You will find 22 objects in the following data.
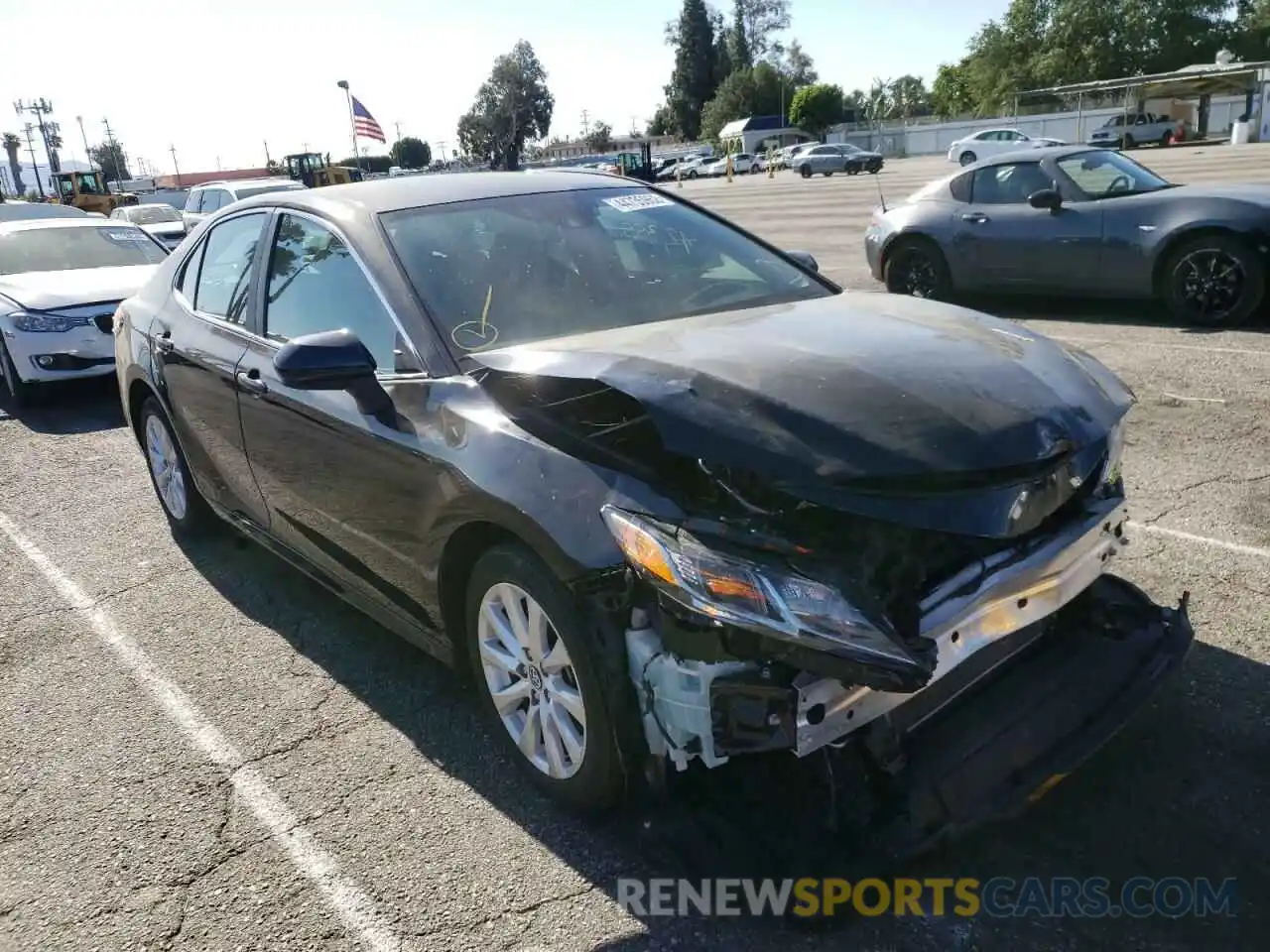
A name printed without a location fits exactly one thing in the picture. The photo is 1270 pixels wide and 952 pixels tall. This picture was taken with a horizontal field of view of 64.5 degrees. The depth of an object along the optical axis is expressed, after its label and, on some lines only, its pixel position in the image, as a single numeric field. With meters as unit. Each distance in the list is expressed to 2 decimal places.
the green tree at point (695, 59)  107.75
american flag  23.14
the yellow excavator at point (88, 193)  30.83
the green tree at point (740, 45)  108.44
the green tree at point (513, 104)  104.69
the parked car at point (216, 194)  19.14
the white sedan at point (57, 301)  8.41
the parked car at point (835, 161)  44.97
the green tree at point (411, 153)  99.75
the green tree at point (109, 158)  124.00
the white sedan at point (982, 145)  42.78
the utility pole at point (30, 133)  93.50
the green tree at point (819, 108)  87.12
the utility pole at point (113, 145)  114.72
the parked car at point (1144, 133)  44.88
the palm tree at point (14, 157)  94.56
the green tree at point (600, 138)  116.00
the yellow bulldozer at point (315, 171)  27.89
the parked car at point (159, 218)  18.78
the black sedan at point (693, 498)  2.25
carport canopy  44.53
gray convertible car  7.88
